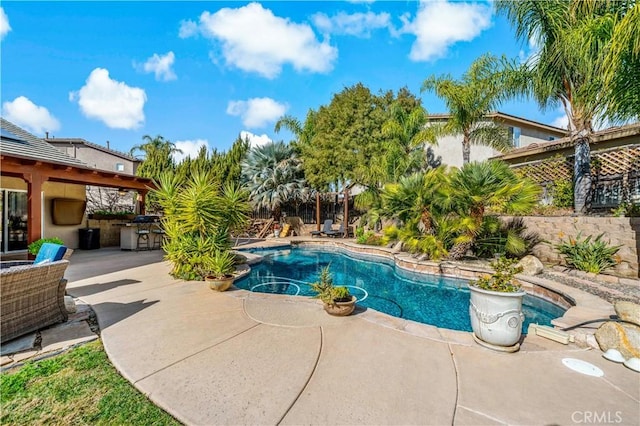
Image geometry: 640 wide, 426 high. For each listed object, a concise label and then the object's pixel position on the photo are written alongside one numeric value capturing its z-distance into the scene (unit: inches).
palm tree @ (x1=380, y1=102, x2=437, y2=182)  613.9
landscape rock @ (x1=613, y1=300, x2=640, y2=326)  132.2
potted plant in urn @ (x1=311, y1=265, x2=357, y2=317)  175.2
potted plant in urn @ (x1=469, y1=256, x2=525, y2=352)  131.9
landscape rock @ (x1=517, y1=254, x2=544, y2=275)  294.2
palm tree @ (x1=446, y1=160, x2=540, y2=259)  317.4
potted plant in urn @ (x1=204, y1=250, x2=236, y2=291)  227.8
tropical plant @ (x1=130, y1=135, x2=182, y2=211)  796.6
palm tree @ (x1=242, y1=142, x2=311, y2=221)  711.1
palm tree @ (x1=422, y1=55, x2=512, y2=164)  473.4
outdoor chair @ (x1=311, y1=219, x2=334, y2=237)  686.4
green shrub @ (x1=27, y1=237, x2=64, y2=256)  273.0
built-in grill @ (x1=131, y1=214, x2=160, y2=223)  438.3
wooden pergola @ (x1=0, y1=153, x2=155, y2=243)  279.3
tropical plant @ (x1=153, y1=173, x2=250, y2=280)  273.3
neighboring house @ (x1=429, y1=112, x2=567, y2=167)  716.0
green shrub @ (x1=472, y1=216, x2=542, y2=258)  354.4
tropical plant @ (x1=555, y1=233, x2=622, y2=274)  278.2
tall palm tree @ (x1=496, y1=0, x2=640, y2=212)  170.4
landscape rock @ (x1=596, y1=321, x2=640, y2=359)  126.6
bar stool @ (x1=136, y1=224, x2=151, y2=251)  446.6
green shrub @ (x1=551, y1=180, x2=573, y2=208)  420.8
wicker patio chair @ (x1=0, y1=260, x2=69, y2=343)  133.0
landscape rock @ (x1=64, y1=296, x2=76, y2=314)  176.1
